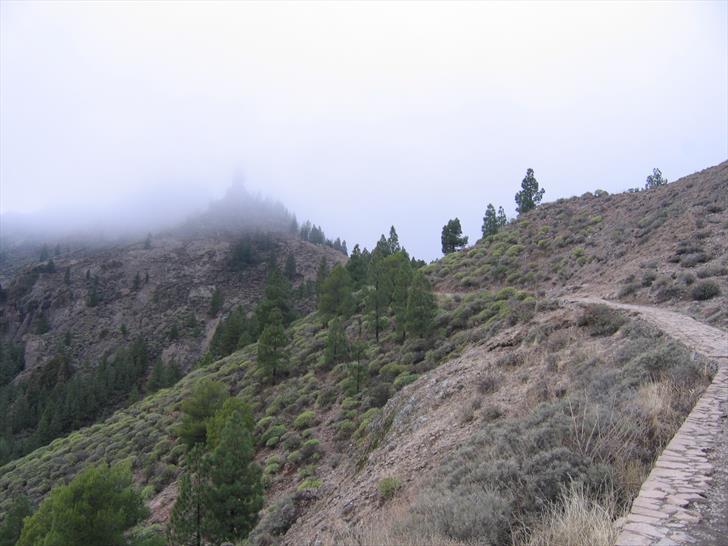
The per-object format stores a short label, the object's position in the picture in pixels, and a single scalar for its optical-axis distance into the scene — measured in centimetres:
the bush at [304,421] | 2459
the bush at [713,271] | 1634
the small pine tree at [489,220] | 6644
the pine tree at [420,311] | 2747
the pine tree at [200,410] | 2622
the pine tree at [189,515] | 1650
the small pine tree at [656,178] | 6901
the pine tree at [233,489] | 1595
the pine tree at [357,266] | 5397
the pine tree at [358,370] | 2564
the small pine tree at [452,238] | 6425
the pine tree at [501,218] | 6794
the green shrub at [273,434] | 2430
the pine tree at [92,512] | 1276
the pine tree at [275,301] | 5025
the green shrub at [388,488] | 857
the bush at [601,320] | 1251
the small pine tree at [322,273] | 6140
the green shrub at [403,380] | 2216
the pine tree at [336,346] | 3088
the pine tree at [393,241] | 5951
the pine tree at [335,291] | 4135
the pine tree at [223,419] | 2200
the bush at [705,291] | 1494
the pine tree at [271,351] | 3353
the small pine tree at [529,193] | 6431
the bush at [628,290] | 1884
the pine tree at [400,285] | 2967
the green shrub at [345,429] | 2120
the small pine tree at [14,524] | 2266
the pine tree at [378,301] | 3409
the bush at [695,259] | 1873
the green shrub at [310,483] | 1689
